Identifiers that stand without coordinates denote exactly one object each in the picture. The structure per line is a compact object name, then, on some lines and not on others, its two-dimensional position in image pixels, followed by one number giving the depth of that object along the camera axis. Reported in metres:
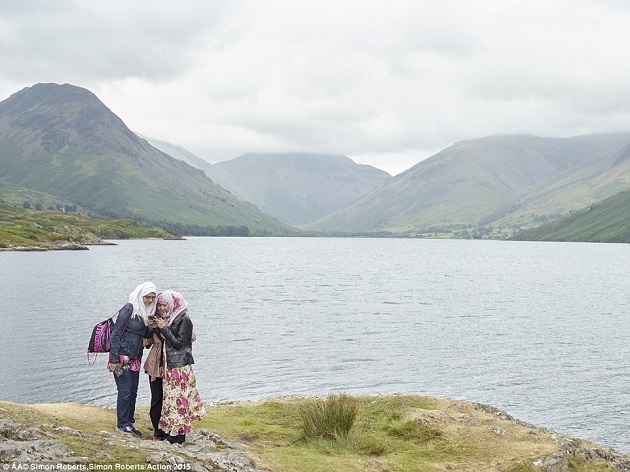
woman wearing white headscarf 14.37
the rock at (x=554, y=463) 14.53
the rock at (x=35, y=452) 10.31
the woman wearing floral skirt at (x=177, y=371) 14.02
